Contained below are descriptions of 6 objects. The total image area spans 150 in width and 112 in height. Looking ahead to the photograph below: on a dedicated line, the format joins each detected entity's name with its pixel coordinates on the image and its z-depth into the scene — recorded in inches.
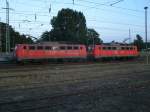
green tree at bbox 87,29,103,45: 3642.0
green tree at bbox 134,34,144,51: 3934.1
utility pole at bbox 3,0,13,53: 1693.4
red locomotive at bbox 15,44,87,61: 1266.0
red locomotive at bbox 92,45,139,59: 1540.4
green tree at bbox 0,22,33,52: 3400.6
